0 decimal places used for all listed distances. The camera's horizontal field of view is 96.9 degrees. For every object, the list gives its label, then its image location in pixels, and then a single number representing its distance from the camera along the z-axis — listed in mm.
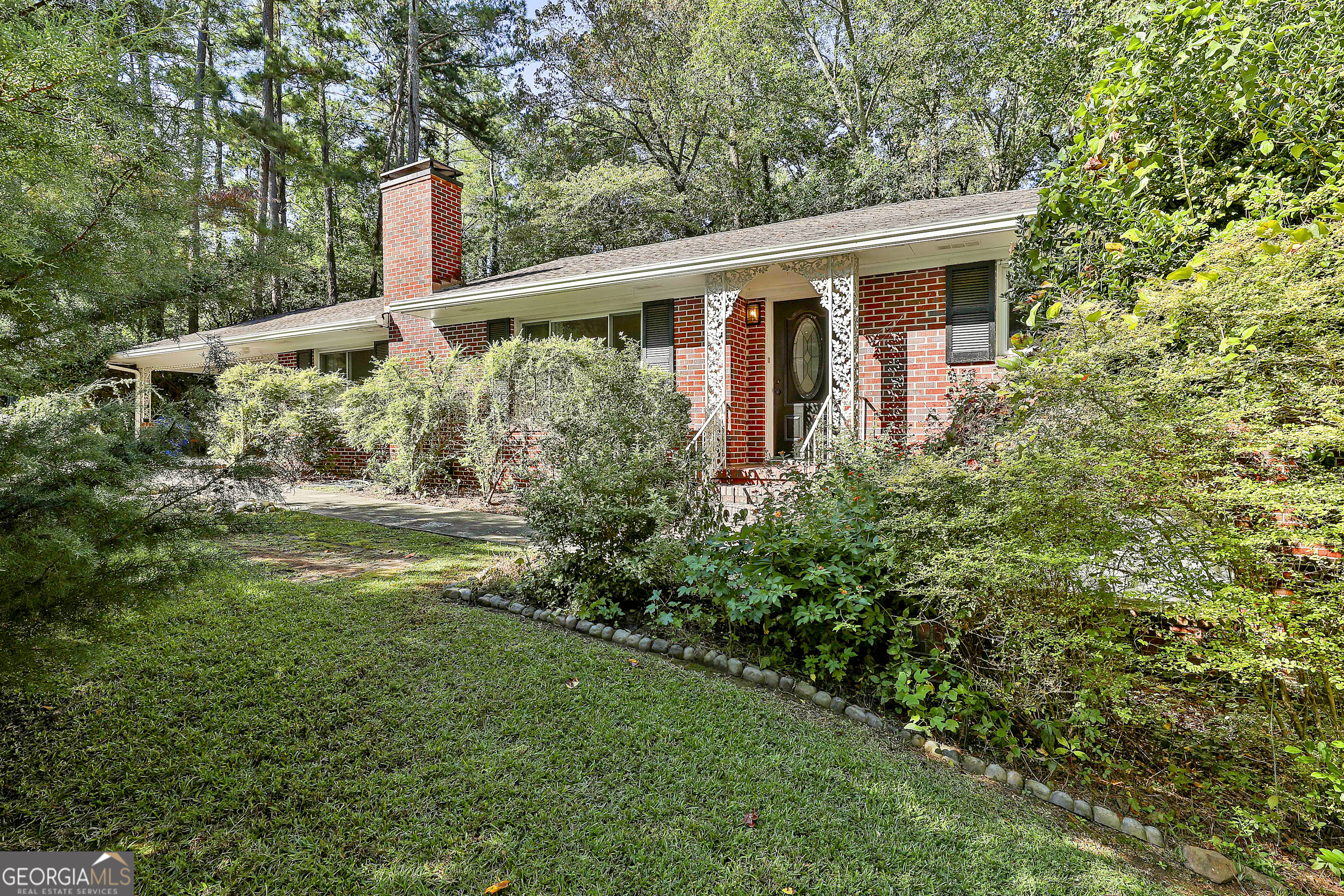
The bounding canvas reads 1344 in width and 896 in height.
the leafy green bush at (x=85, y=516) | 1606
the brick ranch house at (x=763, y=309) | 6629
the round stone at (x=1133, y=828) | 2221
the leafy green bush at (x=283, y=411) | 9922
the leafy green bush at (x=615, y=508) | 3869
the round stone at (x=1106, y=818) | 2266
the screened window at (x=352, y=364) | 12000
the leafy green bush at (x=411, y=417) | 8734
